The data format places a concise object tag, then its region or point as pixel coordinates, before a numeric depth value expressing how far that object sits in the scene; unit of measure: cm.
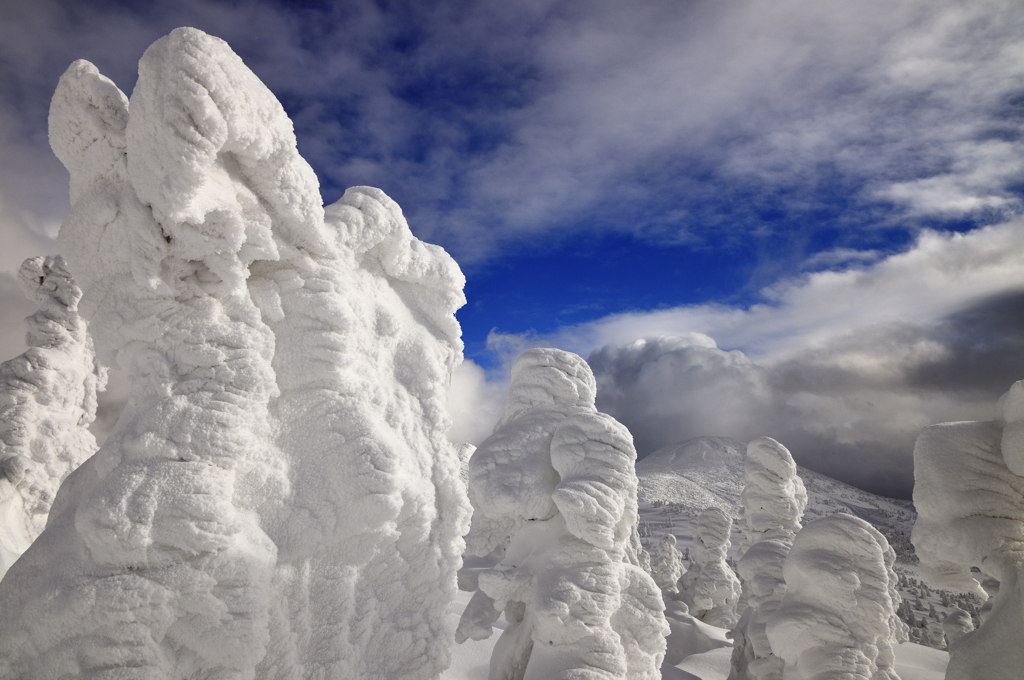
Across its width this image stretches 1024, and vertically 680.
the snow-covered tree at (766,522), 793
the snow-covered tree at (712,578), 1448
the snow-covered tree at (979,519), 269
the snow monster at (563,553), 422
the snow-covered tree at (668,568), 1570
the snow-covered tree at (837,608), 471
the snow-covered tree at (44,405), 661
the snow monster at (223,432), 237
